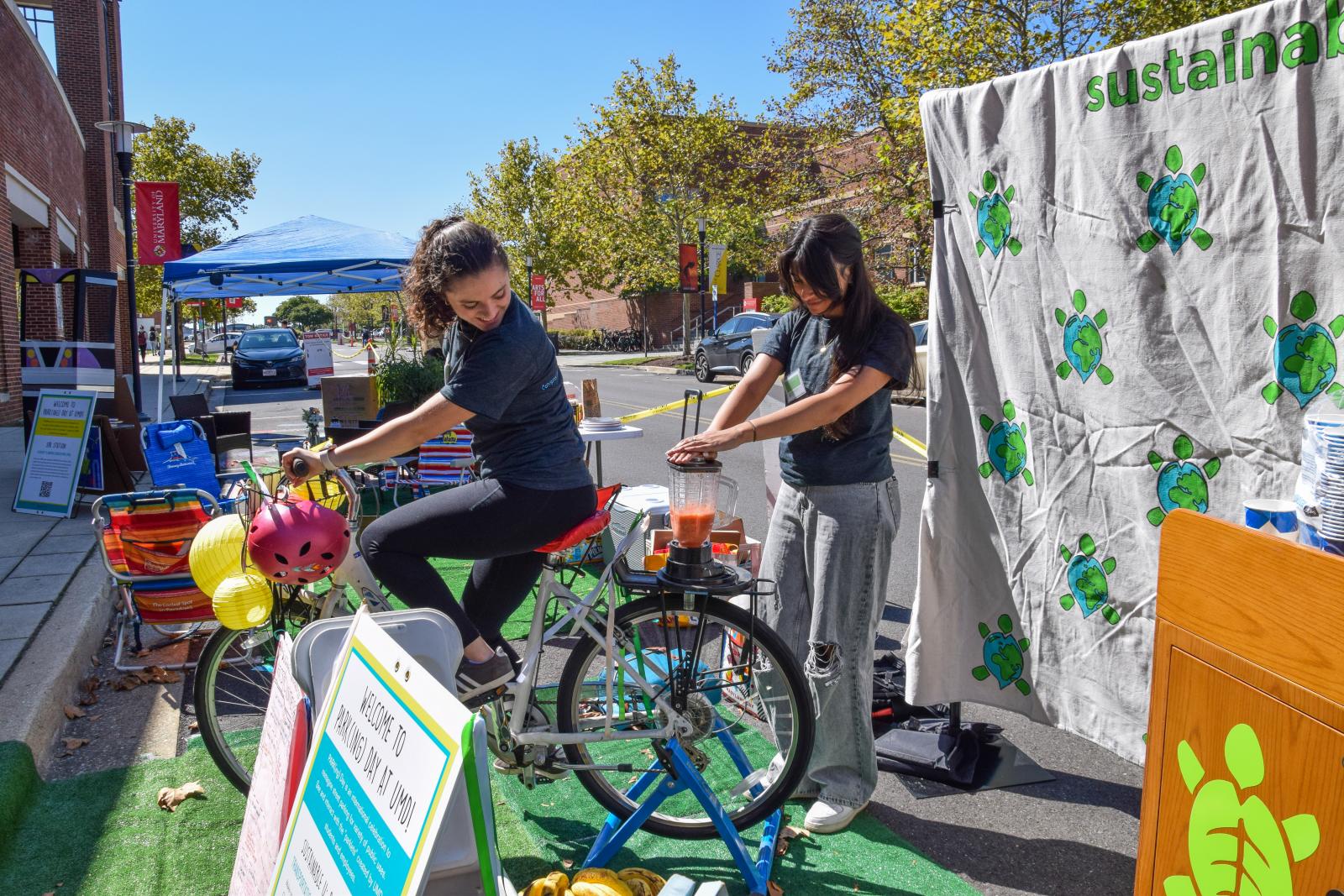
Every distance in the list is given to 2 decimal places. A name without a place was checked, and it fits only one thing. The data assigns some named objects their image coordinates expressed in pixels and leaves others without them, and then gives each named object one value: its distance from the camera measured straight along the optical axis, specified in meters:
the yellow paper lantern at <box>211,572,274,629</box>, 3.30
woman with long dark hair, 3.04
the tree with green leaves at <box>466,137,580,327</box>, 52.12
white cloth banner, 2.54
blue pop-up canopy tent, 11.69
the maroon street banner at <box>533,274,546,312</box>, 44.56
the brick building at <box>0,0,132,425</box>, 16.53
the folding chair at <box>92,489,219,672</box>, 4.95
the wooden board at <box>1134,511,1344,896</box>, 1.56
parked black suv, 25.56
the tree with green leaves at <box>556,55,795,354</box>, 33.72
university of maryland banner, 16.72
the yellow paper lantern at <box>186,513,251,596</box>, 3.99
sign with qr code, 8.64
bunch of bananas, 2.32
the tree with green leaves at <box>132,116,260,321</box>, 40.88
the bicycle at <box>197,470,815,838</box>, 3.09
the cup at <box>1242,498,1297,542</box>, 2.05
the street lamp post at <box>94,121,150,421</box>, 15.05
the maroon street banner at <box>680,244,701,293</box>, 32.25
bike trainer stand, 2.94
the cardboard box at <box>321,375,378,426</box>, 12.45
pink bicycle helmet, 2.97
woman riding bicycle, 2.90
